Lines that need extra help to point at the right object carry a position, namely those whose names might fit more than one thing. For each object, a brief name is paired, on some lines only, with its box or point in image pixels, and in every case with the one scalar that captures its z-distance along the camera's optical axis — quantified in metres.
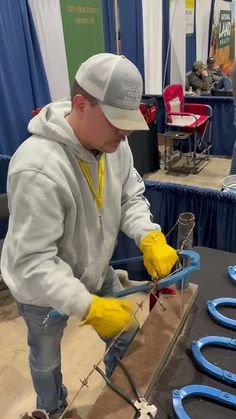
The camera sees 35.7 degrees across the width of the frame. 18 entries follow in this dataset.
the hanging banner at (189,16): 6.25
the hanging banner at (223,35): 7.92
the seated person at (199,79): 6.09
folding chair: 4.47
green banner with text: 3.84
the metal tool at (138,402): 0.88
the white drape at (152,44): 5.21
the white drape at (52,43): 3.52
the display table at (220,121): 4.70
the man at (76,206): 0.92
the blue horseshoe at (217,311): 1.14
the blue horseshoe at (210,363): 0.97
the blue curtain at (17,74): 3.23
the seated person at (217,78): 6.16
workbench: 0.91
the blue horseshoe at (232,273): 1.33
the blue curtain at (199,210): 1.94
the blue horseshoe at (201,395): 0.91
